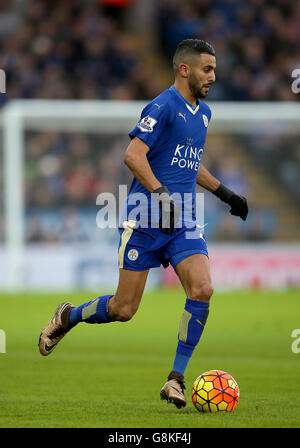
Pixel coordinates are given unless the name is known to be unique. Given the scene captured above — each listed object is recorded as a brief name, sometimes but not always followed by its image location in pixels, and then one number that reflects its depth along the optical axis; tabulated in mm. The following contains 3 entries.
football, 12609
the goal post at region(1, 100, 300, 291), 35656
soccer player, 13344
